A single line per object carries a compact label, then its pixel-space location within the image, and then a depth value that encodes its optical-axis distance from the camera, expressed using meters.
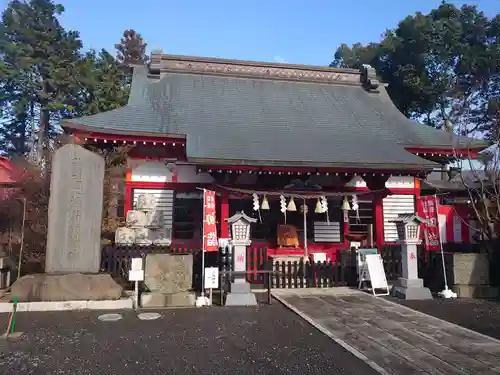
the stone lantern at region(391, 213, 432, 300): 9.23
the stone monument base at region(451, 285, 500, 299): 9.39
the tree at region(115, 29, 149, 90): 37.84
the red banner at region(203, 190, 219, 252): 8.96
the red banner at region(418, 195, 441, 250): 9.95
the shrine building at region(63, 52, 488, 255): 11.52
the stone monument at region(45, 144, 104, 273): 8.31
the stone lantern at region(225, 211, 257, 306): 8.53
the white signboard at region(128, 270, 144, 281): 8.27
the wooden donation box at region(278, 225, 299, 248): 13.03
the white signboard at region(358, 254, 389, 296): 9.73
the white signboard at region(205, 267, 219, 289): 8.55
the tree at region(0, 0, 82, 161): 28.30
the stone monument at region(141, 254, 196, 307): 8.31
